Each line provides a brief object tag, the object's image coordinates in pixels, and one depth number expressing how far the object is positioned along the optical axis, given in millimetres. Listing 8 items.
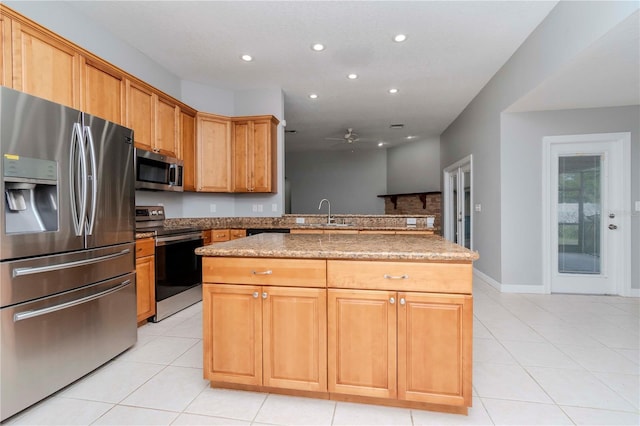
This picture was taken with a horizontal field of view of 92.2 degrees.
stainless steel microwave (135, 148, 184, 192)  3121
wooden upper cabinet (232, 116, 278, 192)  4266
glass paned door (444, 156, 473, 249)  5266
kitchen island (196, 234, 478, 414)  1520
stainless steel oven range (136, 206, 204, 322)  2955
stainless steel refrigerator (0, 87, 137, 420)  1564
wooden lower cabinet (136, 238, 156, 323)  2713
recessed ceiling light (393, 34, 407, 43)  3069
